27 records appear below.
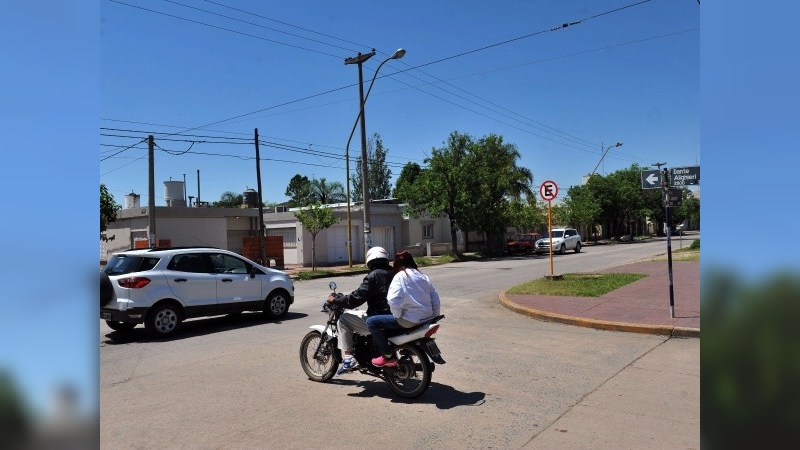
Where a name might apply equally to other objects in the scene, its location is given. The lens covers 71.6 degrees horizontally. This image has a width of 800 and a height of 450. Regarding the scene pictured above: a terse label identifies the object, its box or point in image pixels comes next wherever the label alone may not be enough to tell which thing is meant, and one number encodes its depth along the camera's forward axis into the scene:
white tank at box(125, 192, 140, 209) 36.05
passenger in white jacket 5.81
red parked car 39.88
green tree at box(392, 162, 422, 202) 36.97
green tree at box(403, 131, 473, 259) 35.41
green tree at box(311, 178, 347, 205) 55.47
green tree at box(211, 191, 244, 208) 70.88
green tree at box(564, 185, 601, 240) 56.25
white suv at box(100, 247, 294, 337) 9.67
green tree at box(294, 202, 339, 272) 26.96
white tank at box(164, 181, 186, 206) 34.31
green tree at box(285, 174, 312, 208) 59.28
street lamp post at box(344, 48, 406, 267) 26.39
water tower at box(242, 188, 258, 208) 39.22
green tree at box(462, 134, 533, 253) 35.75
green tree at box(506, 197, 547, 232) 40.62
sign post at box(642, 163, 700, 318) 8.60
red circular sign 16.05
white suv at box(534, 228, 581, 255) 40.00
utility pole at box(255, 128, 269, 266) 26.66
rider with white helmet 6.10
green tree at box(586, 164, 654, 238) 62.06
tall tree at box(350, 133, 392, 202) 68.19
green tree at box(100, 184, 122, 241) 24.55
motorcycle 5.77
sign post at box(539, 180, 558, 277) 16.05
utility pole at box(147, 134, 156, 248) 23.59
